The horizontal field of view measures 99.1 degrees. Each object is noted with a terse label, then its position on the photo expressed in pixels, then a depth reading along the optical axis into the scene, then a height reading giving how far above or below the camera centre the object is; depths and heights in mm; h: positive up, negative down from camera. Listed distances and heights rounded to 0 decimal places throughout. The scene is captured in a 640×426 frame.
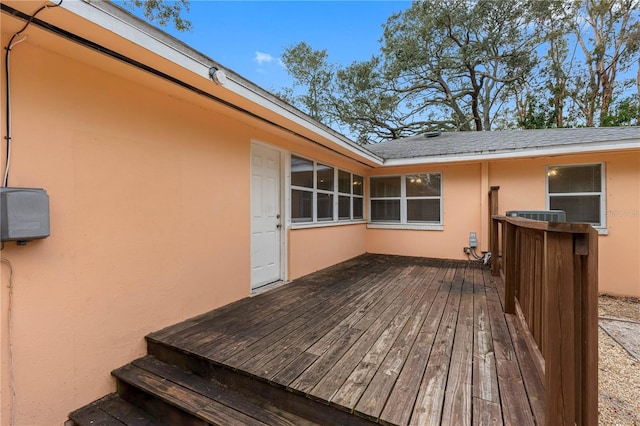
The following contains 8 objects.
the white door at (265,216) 3850 -66
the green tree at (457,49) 10594 +6654
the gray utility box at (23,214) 1576 -9
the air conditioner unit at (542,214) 3912 -45
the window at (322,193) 4621 +376
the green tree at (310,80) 13328 +6598
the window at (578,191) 5055 +373
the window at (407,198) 6438 +327
